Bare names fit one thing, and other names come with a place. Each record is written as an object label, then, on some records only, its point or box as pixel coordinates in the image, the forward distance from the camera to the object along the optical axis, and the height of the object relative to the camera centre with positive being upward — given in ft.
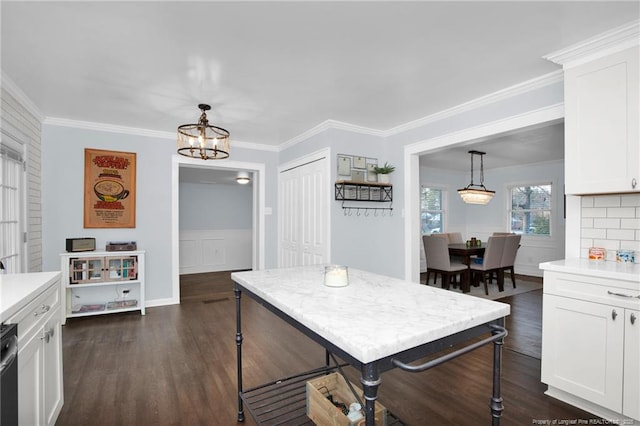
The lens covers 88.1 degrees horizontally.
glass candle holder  5.75 -1.14
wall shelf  13.10 +0.64
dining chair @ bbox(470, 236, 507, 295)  16.97 -2.56
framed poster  13.35 +0.92
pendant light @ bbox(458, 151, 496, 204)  17.97 +0.95
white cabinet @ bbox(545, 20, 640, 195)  6.61 +2.14
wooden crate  5.40 -3.37
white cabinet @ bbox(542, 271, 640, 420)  6.06 -2.57
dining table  17.52 -2.09
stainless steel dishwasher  3.68 -1.91
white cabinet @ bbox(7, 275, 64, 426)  4.48 -2.29
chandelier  9.83 +2.27
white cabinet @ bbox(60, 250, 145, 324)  12.39 -2.73
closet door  13.51 -0.12
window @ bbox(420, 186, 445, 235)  24.85 +0.16
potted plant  13.56 +1.65
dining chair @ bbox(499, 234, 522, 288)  17.69 -2.18
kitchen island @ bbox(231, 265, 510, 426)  3.27 -1.31
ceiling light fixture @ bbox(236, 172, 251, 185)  21.15 +2.21
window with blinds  9.49 +0.09
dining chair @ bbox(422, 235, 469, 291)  17.15 -2.70
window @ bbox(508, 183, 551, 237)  21.98 +0.20
